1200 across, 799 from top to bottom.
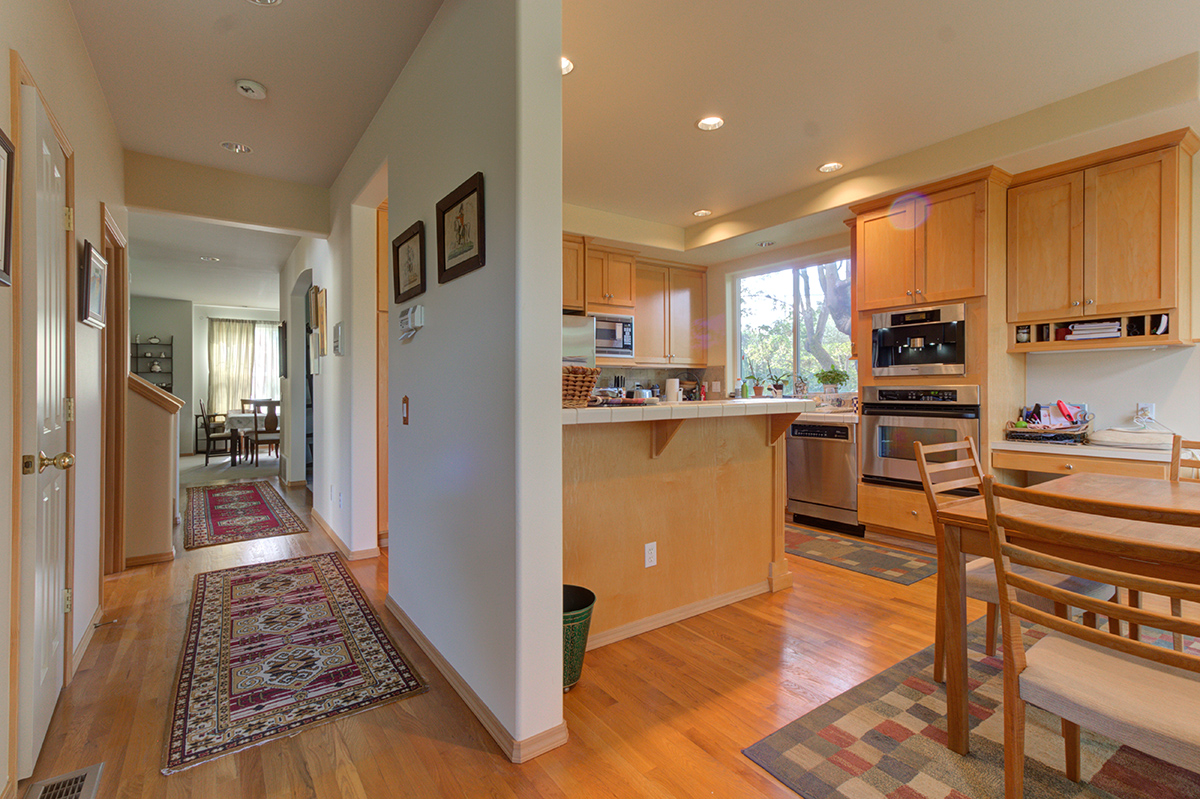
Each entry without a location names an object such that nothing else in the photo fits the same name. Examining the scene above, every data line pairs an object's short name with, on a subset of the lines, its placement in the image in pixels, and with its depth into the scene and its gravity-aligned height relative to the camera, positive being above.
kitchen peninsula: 2.34 -0.52
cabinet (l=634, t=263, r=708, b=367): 5.70 +0.84
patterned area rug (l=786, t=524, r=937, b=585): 3.34 -1.05
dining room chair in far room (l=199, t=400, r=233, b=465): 8.33 -0.58
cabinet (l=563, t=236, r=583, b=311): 4.98 +1.10
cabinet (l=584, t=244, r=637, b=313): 5.22 +1.13
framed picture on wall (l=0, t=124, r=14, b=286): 1.41 +0.49
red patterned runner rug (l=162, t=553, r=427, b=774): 1.87 -1.09
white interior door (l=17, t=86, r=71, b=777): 1.60 -0.06
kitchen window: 5.04 +0.71
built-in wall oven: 3.56 -0.18
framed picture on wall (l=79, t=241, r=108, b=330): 2.43 +0.50
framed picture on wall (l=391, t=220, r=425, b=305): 2.46 +0.62
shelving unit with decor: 9.06 +0.61
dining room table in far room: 8.15 -0.41
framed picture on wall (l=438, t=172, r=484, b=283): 1.89 +0.60
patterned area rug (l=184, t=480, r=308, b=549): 4.33 -1.05
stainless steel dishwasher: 4.25 -0.61
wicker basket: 2.20 +0.05
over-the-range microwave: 5.31 +0.58
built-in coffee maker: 3.60 +0.36
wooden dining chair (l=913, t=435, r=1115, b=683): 1.87 -0.63
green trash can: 1.96 -0.86
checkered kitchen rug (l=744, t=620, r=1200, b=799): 1.53 -1.07
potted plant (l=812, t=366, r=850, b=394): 4.87 +0.17
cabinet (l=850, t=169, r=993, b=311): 3.47 +1.01
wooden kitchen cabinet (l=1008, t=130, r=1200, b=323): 2.98 +0.93
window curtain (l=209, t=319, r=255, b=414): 10.02 +0.61
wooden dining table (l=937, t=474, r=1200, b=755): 1.57 -0.43
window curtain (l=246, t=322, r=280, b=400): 10.45 +0.63
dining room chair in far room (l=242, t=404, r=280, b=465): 7.98 -0.63
